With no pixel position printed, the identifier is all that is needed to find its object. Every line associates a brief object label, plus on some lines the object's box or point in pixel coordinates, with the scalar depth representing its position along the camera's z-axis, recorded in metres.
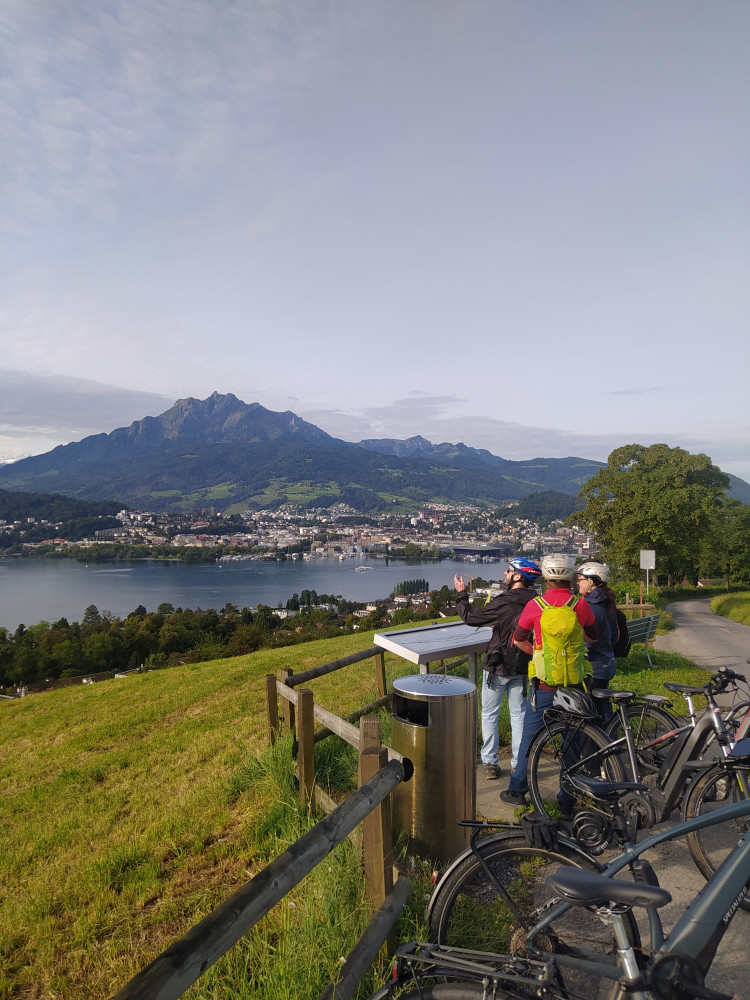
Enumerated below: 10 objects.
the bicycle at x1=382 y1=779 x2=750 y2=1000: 1.66
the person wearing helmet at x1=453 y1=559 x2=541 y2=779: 4.29
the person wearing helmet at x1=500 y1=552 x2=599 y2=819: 3.82
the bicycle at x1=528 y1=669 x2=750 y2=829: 3.37
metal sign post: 17.00
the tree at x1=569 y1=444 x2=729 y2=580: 25.33
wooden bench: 9.25
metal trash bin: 3.29
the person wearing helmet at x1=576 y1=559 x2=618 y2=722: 4.61
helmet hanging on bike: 3.52
